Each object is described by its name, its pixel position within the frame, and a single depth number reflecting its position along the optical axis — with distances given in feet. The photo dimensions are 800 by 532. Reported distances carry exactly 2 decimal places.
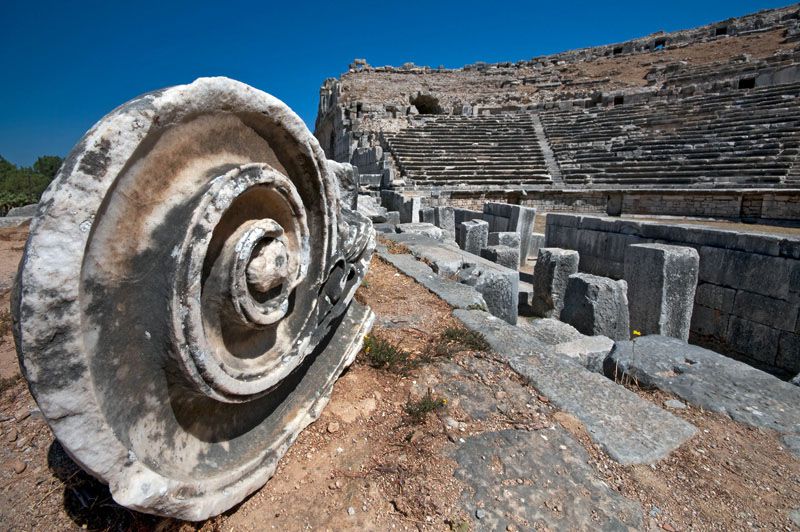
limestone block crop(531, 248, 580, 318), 20.08
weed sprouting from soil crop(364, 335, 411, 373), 8.42
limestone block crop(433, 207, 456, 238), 38.50
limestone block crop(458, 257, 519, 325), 15.63
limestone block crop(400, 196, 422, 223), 40.34
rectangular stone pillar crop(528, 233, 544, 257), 33.64
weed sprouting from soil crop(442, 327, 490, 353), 9.60
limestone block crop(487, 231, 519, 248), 26.22
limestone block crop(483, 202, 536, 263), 31.68
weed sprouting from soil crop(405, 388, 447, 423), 6.92
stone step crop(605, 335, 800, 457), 8.34
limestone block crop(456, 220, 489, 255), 28.02
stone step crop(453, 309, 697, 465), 6.66
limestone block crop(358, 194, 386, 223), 29.59
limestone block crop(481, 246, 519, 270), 23.27
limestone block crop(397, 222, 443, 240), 27.69
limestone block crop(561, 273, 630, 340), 15.78
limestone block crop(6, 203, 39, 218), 39.06
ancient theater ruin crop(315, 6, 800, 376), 17.10
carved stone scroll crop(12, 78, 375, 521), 3.55
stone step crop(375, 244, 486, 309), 13.00
